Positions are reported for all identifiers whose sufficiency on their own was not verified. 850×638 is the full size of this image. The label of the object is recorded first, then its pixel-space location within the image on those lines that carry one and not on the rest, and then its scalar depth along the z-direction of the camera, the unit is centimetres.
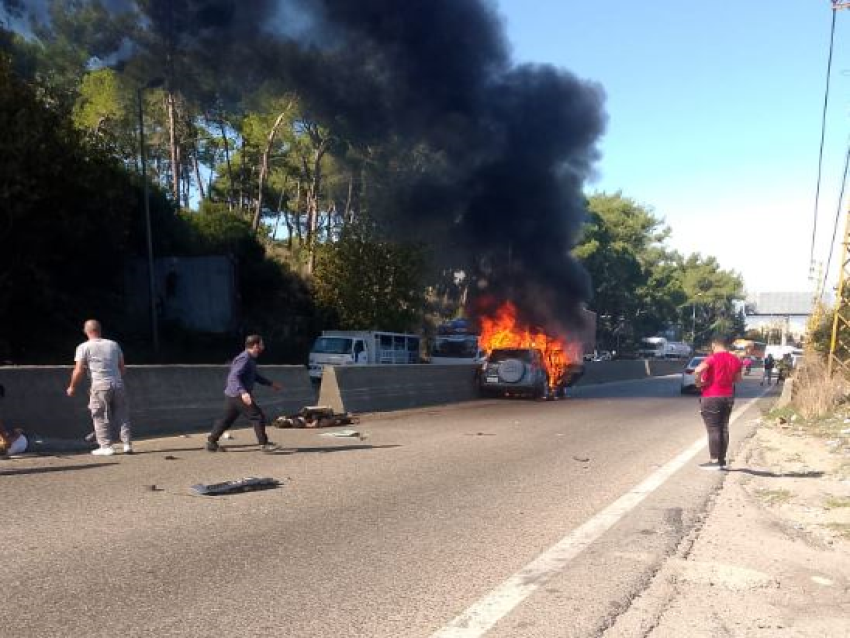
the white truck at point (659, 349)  7206
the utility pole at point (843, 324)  1831
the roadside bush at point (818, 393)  1581
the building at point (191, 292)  3312
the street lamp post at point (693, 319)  9002
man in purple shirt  949
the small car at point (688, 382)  2612
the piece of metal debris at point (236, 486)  718
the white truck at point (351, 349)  2692
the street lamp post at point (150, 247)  2746
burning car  2216
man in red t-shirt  891
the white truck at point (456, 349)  3222
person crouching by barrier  886
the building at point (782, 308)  11138
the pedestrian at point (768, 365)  3341
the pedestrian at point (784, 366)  3115
